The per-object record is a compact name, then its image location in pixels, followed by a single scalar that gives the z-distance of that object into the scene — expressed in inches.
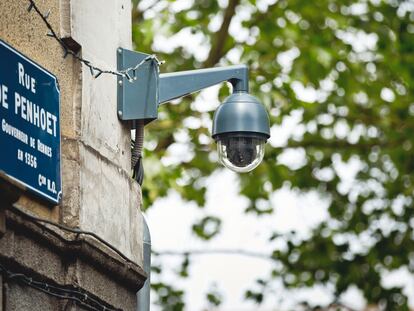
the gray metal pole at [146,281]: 475.5
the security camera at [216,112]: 471.6
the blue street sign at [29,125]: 383.5
